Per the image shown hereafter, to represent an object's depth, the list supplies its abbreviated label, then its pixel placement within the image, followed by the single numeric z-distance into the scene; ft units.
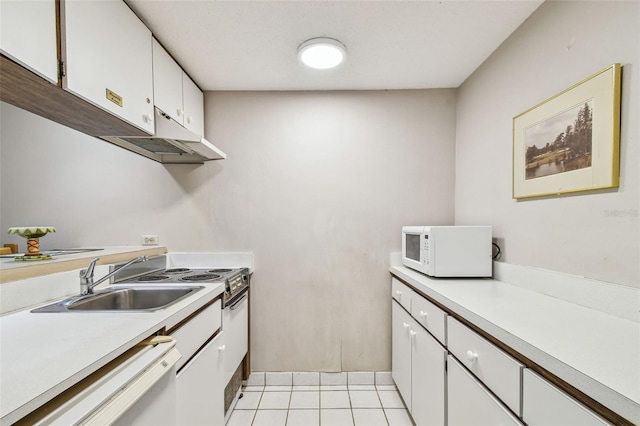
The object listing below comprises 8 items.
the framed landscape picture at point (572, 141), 3.24
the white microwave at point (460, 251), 5.24
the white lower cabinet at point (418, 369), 4.23
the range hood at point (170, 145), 5.11
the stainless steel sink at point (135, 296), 4.36
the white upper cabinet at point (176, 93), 5.06
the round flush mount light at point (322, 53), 5.01
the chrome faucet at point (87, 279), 4.20
